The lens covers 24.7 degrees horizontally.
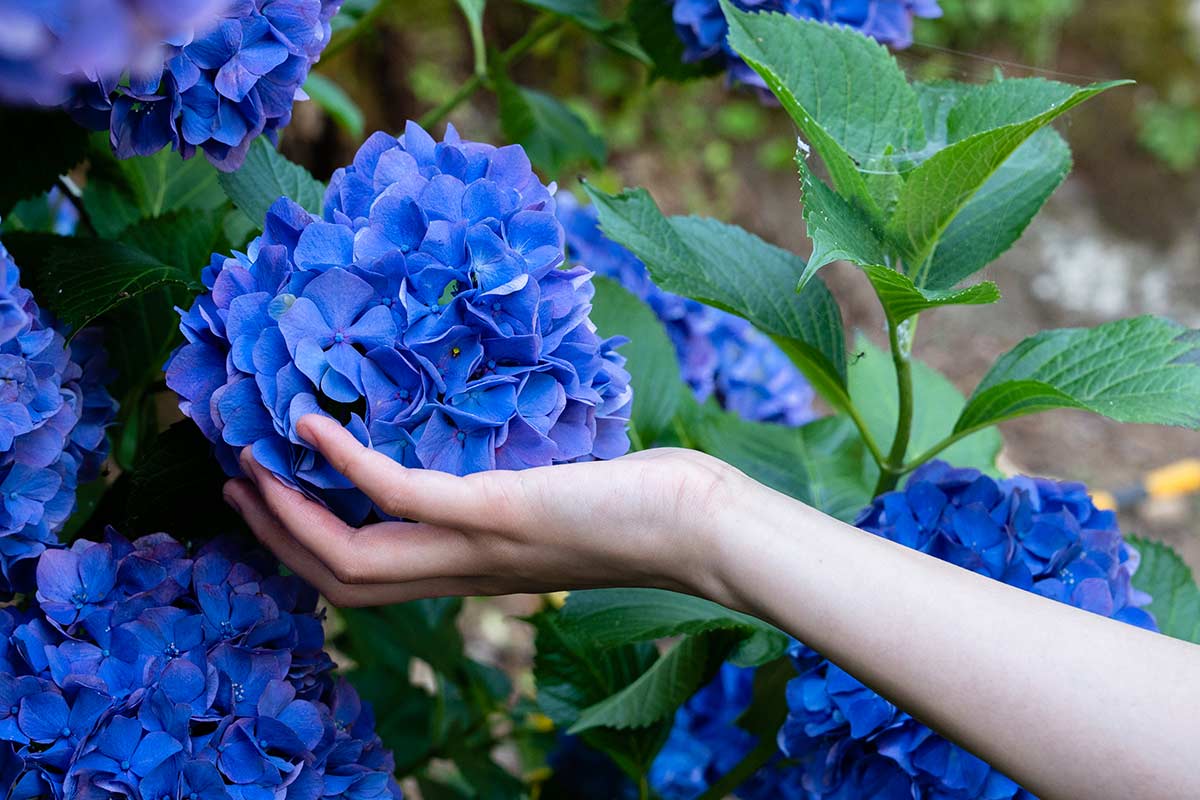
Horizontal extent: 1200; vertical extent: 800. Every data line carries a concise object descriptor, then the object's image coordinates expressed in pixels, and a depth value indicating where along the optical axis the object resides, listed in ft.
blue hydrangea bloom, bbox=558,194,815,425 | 4.36
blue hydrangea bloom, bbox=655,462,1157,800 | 3.23
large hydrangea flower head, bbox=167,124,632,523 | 2.92
